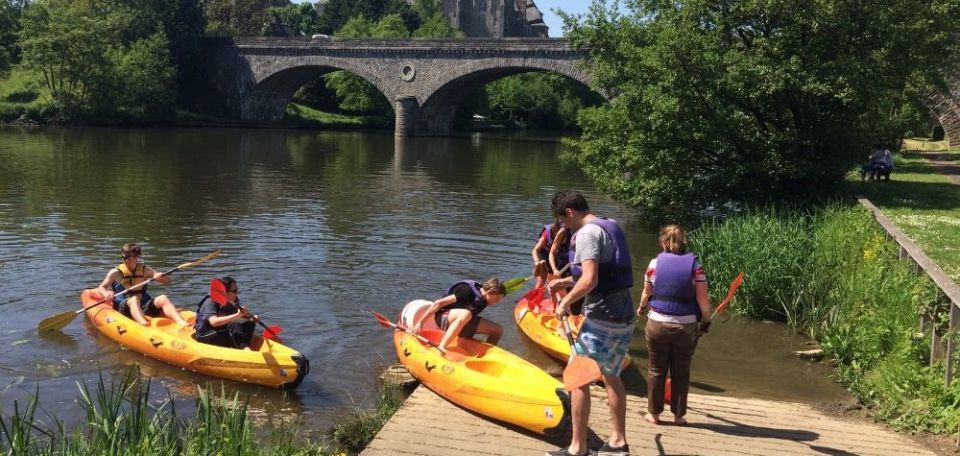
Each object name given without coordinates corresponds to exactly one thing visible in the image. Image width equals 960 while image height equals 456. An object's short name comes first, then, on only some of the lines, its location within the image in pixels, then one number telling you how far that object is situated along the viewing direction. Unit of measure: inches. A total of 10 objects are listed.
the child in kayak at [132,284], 377.7
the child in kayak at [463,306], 319.9
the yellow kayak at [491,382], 250.5
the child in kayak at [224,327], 339.3
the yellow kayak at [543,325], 355.6
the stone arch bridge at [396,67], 1871.3
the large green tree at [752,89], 593.0
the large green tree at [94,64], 1887.3
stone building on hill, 3902.6
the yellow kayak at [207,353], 315.3
